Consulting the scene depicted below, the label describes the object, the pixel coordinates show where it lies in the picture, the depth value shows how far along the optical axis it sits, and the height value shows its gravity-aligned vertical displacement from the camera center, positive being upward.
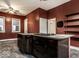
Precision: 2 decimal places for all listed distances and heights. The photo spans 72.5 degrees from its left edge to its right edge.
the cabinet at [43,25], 4.66 +0.34
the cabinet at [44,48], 1.49 -0.61
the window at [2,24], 5.71 +0.51
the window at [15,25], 6.32 +0.46
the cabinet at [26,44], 2.31 -0.67
